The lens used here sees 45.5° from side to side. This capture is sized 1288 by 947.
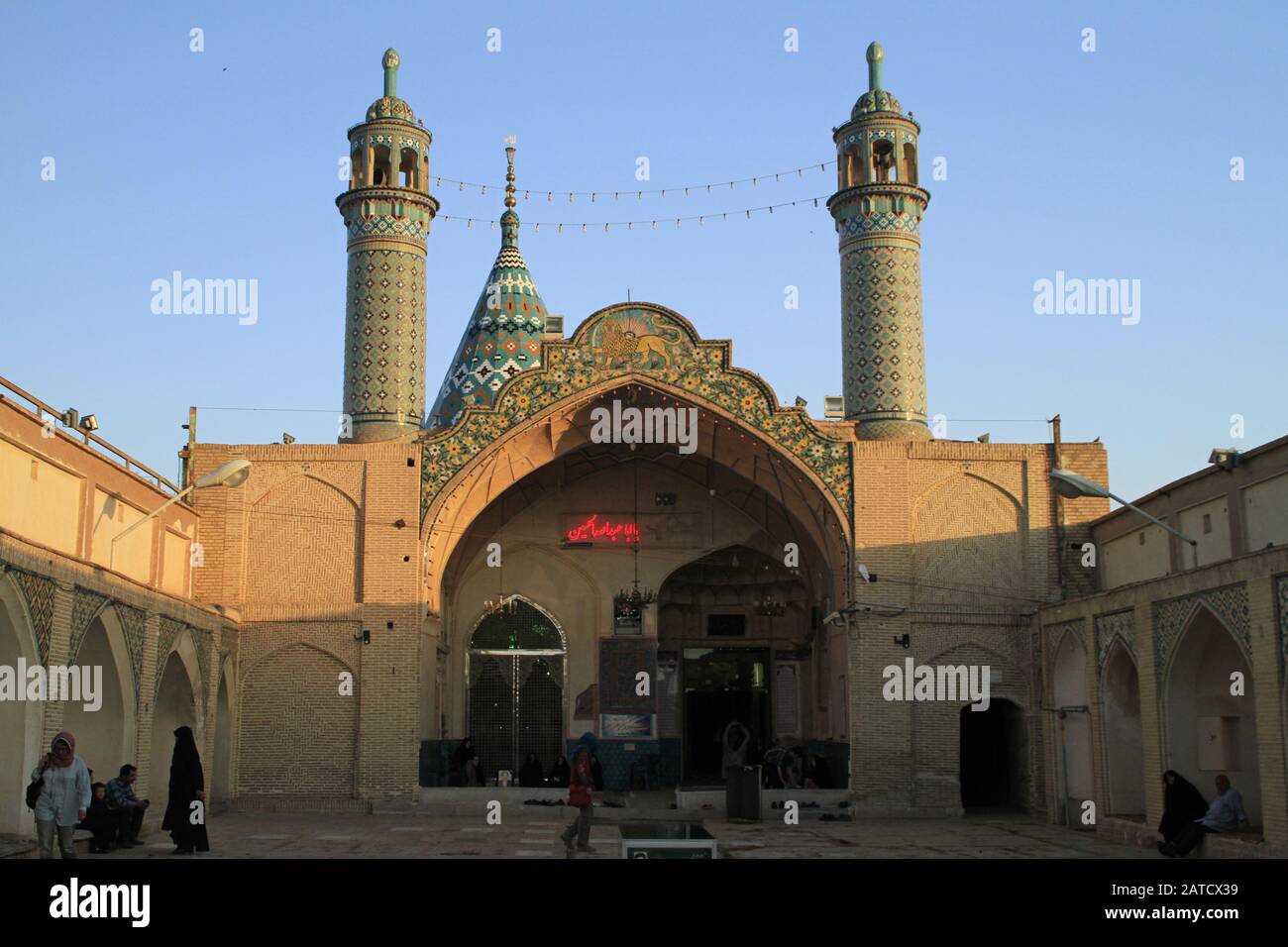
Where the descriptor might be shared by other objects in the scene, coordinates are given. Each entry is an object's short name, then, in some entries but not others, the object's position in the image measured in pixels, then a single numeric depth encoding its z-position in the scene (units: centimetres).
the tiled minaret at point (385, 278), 2247
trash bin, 1811
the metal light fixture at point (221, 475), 1634
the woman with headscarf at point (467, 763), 2130
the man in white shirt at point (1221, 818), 1334
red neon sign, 2292
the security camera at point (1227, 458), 1579
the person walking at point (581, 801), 1345
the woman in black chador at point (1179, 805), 1371
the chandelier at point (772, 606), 2412
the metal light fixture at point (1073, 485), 1645
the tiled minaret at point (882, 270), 2184
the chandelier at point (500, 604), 2294
